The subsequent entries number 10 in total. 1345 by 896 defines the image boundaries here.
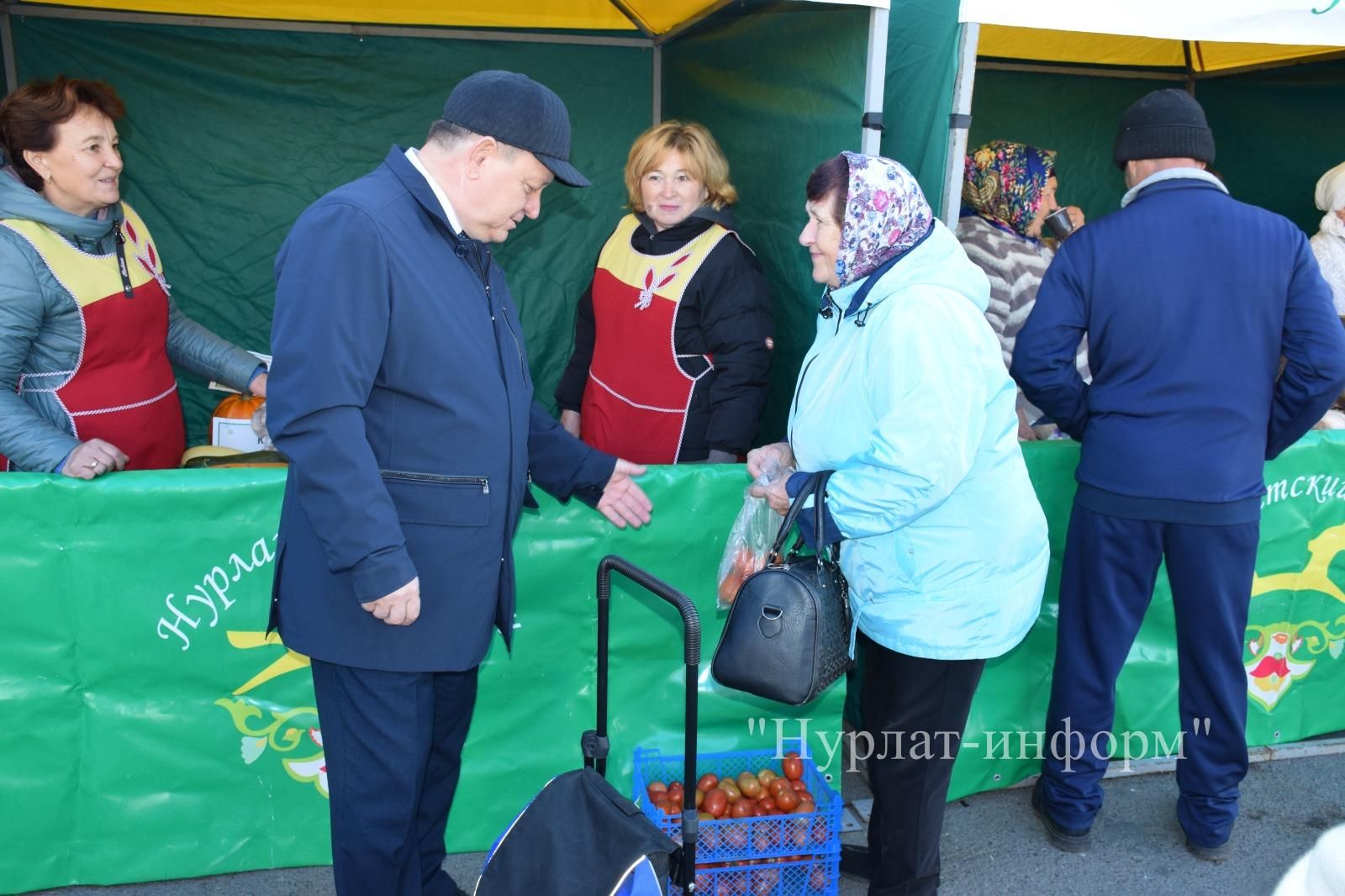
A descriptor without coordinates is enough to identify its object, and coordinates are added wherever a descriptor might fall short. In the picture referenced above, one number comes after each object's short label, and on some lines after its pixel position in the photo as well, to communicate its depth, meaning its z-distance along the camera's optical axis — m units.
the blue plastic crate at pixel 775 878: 2.54
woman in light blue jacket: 2.04
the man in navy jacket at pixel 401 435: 1.73
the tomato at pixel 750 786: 2.67
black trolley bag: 1.65
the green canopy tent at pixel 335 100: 4.06
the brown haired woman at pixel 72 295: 2.53
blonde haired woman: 3.26
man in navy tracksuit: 2.60
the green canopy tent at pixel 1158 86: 4.70
